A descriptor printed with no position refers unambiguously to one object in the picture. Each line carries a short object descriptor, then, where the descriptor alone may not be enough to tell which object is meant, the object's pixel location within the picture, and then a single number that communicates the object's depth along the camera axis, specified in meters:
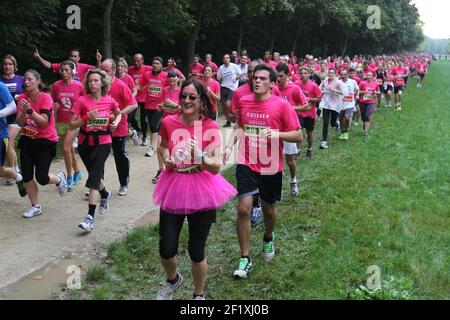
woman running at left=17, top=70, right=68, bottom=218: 6.67
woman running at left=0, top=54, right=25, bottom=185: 8.12
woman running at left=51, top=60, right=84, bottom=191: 7.92
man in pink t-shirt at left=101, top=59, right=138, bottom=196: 7.68
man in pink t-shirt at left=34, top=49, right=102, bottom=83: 10.93
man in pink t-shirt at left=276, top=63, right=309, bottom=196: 8.02
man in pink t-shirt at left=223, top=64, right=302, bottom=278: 5.20
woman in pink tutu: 4.23
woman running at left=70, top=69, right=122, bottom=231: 6.41
